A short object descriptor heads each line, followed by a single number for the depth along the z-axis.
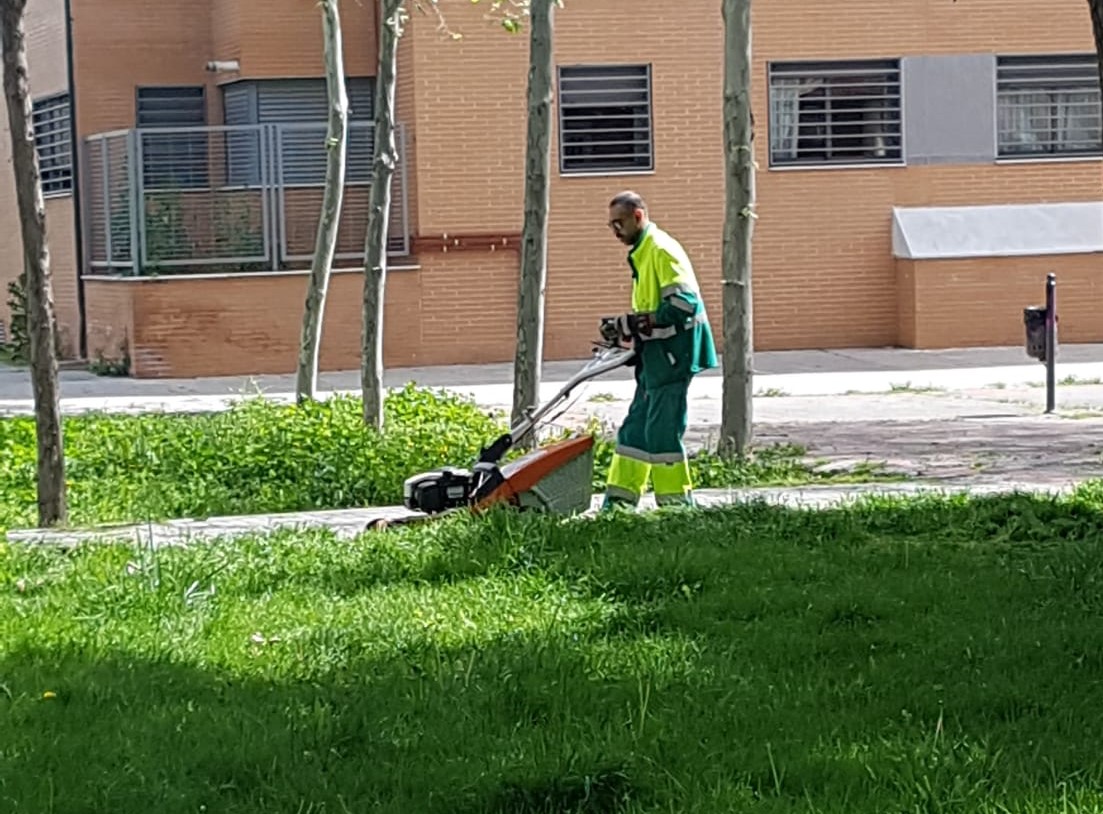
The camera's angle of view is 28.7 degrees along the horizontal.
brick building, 25.03
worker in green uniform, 11.20
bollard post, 19.05
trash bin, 19.95
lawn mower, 10.69
